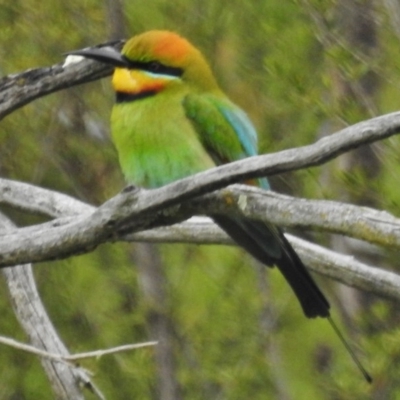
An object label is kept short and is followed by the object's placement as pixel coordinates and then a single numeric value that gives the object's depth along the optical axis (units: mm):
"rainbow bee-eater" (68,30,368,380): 5246
